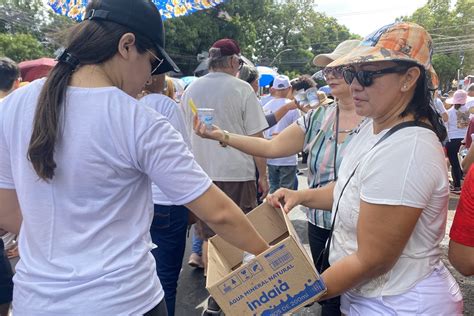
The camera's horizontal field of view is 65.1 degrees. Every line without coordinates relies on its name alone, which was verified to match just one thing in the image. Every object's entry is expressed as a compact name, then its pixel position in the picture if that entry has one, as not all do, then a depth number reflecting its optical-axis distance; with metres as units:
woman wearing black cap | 1.12
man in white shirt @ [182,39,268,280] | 3.31
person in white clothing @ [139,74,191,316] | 2.55
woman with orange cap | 1.19
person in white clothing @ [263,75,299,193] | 5.04
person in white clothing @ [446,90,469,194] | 7.51
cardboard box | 1.20
